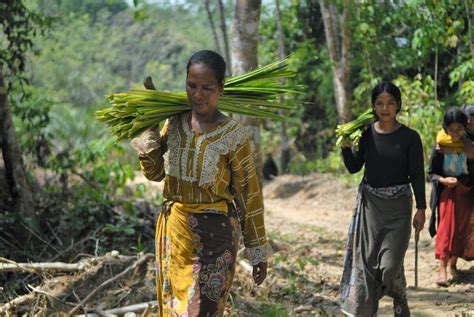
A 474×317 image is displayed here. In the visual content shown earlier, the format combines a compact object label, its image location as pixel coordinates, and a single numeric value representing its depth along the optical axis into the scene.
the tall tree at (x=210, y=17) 19.81
